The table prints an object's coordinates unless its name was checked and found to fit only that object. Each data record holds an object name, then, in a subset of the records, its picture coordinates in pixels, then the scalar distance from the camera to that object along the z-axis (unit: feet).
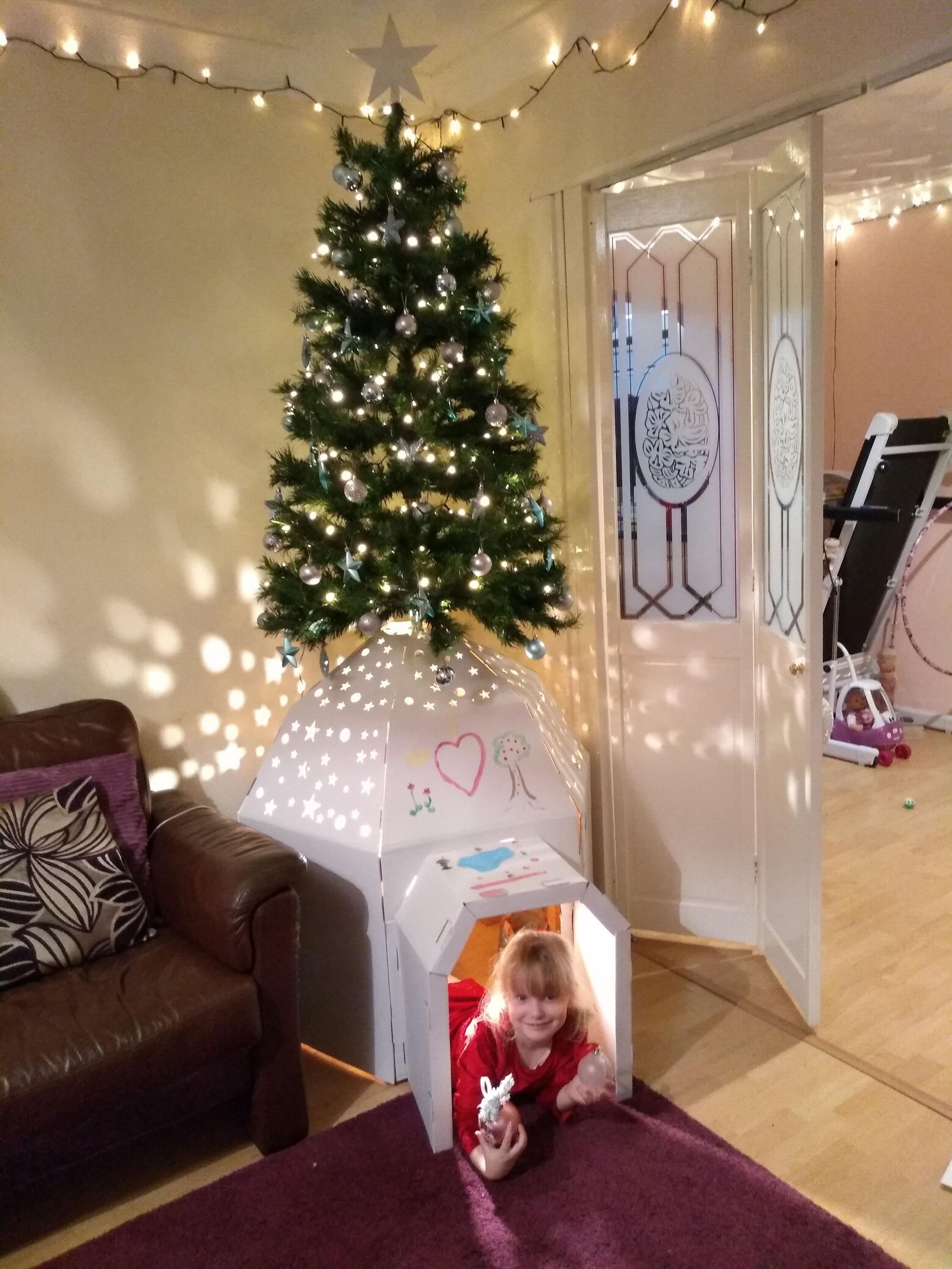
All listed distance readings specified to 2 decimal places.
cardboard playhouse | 7.50
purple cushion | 7.64
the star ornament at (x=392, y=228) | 7.16
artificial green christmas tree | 7.29
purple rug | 5.83
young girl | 6.72
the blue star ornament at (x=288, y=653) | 8.01
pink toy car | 14.69
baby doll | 14.88
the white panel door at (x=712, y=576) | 8.26
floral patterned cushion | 6.77
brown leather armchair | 5.84
